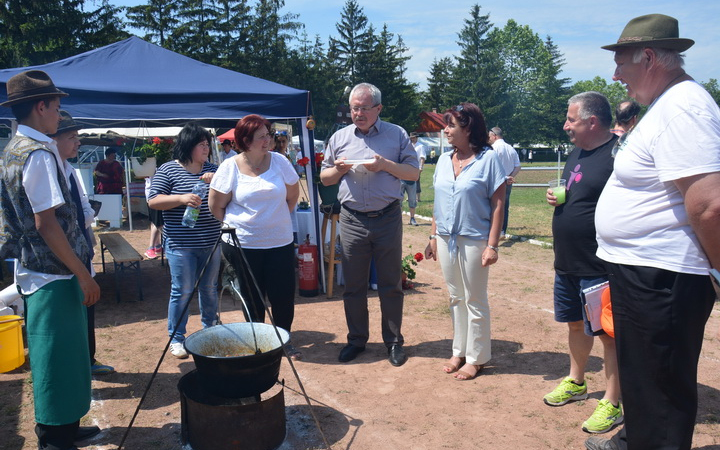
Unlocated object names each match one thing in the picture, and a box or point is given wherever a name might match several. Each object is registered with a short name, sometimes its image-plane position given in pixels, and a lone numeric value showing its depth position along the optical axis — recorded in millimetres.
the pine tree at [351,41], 61656
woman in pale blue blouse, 3885
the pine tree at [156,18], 39781
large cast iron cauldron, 2877
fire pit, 3010
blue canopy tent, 6047
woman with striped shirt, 4496
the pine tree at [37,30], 27359
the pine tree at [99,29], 31297
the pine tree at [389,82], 57250
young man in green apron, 2666
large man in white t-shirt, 1951
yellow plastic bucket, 4270
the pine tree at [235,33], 42844
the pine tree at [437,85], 71000
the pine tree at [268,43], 44375
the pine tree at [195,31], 40625
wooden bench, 6598
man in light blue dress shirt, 4262
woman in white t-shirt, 4109
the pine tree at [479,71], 62375
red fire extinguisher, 6598
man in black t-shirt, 3257
